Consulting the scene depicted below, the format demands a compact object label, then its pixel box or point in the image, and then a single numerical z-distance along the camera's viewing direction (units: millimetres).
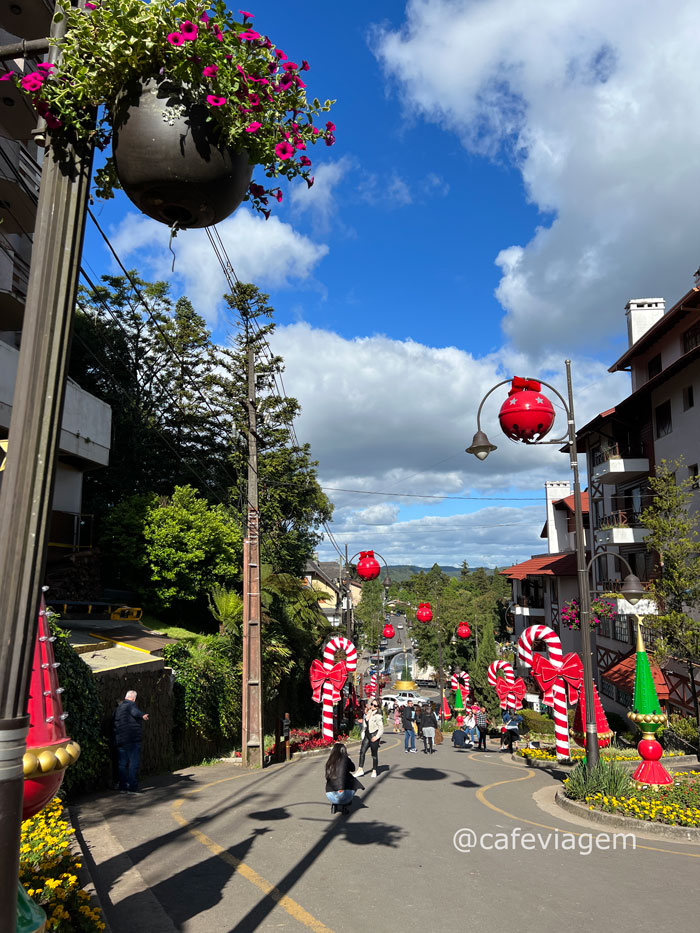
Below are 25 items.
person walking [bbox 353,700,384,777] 15555
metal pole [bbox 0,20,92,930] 2354
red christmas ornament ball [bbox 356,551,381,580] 21906
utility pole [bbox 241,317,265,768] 17234
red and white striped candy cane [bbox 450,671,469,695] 33156
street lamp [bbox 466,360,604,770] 10656
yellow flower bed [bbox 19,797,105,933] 5168
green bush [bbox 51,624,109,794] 10992
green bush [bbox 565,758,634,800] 12164
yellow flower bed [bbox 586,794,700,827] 10891
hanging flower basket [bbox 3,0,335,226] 2768
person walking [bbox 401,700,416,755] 23606
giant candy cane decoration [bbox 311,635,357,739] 18109
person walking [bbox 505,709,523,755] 25344
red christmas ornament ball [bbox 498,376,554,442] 10633
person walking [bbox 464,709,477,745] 29094
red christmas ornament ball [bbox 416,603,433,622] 29016
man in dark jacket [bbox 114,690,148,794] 11789
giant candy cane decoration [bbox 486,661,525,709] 21906
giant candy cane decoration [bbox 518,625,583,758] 16141
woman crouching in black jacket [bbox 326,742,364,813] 10883
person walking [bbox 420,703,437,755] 23078
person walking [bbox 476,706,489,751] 25203
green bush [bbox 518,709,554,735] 28562
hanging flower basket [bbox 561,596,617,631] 21356
